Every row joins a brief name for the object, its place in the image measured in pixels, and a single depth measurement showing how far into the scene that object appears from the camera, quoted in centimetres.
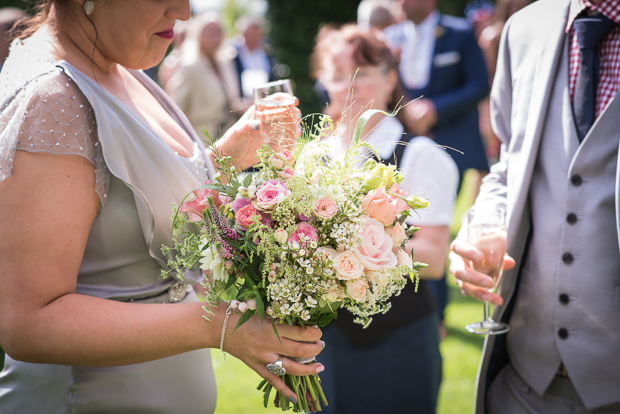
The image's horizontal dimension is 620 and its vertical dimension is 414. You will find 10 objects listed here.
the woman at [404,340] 260
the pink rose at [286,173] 142
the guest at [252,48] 1099
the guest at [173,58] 947
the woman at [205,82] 697
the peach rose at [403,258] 143
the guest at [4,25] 387
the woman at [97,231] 135
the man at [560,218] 178
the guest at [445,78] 468
